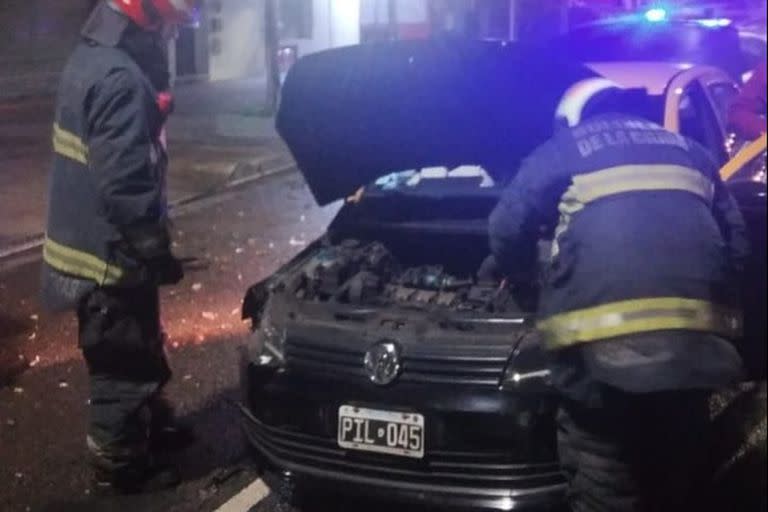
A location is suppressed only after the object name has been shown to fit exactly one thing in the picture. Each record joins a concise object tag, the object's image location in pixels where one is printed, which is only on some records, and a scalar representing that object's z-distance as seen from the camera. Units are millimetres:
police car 5738
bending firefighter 3260
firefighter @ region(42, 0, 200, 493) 4547
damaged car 4000
